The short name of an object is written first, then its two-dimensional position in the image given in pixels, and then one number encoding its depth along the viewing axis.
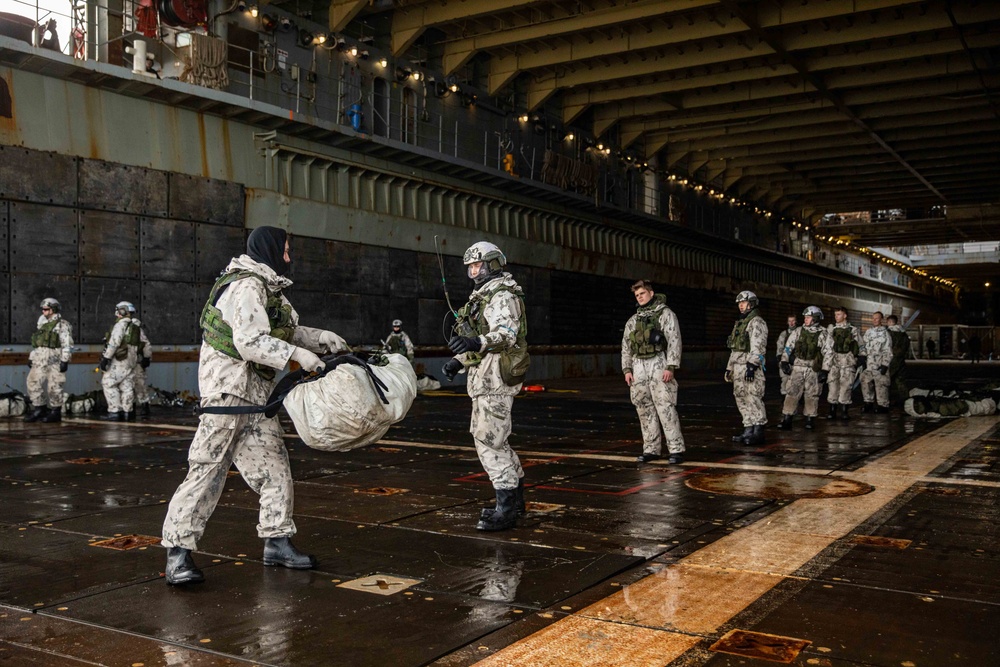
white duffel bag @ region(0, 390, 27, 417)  15.59
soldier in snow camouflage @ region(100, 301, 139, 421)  15.15
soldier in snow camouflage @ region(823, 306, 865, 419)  15.84
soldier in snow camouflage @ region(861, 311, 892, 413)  17.08
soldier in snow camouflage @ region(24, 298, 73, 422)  14.63
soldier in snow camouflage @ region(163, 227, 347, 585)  4.89
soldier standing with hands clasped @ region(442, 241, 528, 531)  6.43
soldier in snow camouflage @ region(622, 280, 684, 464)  9.95
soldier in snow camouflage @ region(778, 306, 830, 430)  14.11
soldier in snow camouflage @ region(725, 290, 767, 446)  11.83
